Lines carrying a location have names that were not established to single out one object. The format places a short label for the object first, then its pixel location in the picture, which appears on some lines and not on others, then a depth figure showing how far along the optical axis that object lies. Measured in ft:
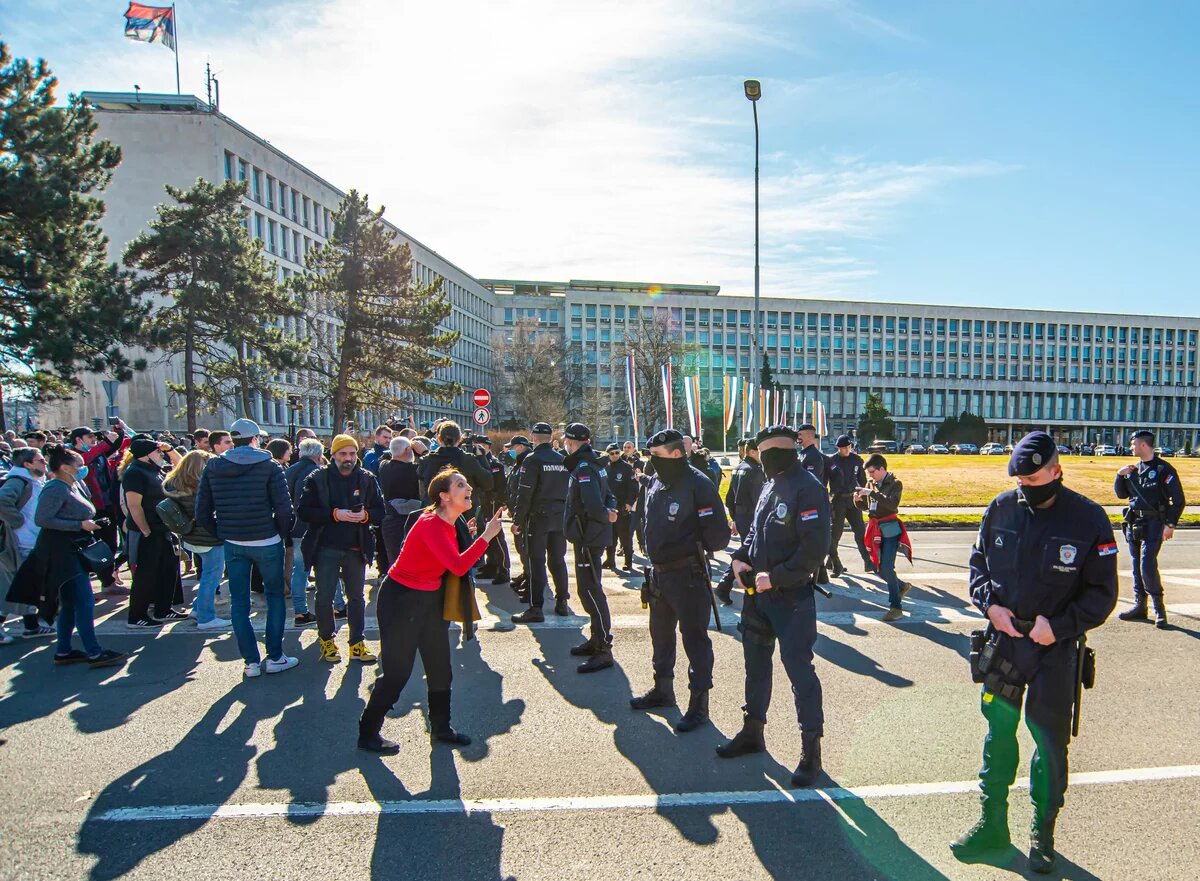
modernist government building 347.97
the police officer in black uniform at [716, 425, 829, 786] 15.15
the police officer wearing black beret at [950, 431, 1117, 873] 11.90
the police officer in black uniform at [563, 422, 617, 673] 22.67
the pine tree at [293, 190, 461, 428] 127.44
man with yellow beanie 22.26
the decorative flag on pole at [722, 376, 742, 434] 85.87
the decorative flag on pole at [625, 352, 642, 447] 76.33
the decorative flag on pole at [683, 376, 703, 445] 72.28
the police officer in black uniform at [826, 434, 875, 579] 35.65
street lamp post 69.72
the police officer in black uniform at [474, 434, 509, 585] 34.94
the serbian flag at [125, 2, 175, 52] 160.25
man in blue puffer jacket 21.42
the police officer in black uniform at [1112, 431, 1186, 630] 26.78
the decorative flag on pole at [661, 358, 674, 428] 76.27
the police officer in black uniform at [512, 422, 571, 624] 26.99
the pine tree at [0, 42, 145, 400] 75.31
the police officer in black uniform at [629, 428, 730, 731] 17.74
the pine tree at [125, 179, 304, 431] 101.04
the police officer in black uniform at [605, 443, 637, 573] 38.65
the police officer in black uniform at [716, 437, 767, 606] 31.94
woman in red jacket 16.28
